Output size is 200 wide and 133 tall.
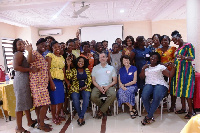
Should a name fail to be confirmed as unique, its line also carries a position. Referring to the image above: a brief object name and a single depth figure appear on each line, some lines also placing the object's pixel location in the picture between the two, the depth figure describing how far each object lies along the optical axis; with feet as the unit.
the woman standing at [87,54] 12.98
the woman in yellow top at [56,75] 9.51
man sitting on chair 10.83
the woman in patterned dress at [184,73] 9.94
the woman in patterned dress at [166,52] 11.12
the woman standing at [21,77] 8.25
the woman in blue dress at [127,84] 10.74
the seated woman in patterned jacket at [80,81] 10.46
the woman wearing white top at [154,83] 9.78
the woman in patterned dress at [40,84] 8.62
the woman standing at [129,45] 12.80
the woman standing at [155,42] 11.81
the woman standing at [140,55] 11.57
